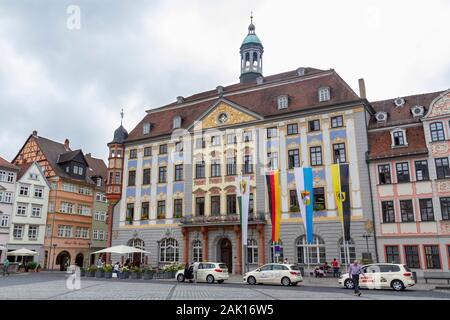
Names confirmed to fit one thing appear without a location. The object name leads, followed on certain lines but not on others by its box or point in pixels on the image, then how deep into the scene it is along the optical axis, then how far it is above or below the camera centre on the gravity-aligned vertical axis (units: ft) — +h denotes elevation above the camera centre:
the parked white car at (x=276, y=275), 84.07 -4.26
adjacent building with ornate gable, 100.58 +16.72
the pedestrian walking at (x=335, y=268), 102.78 -3.54
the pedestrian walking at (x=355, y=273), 63.62 -3.04
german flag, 99.25 +13.46
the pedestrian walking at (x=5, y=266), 124.26 -2.68
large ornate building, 114.52 +28.47
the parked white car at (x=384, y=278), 73.56 -4.44
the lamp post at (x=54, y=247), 175.94 +4.14
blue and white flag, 93.66 +14.06
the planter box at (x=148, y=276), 104.68 -5.15
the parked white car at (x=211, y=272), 93.25 -3.88
